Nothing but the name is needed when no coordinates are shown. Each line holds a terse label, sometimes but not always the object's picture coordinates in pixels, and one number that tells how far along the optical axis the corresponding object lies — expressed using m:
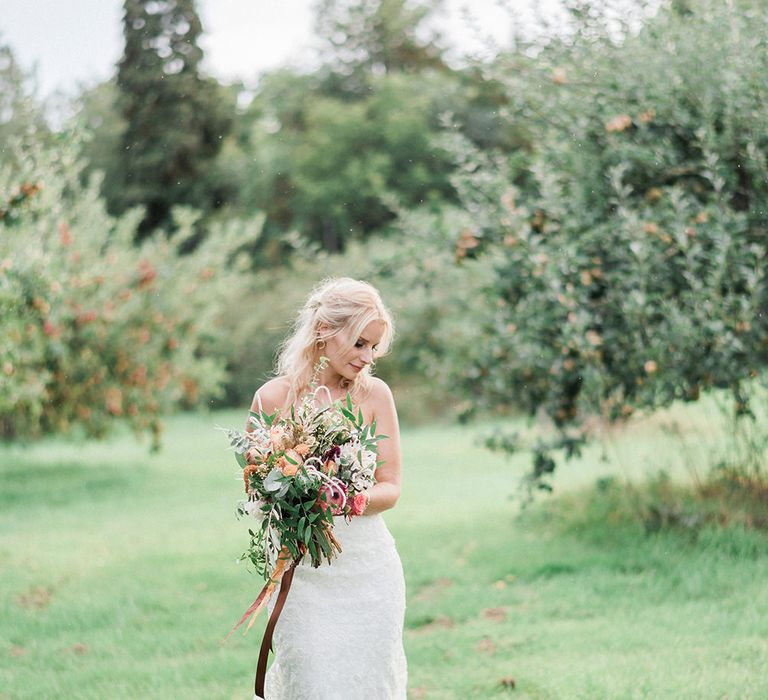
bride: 3.75
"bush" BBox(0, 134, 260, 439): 9.84
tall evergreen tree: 35.50
